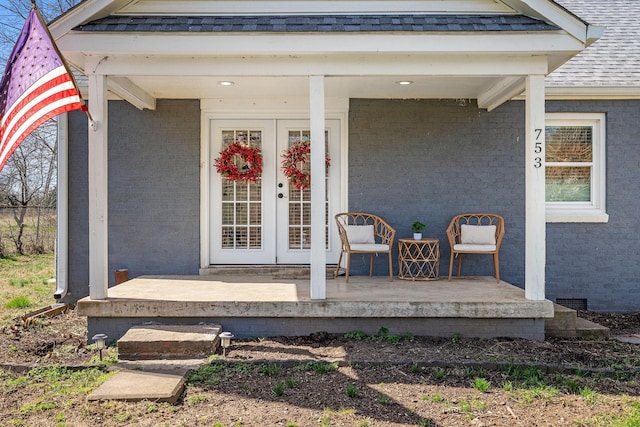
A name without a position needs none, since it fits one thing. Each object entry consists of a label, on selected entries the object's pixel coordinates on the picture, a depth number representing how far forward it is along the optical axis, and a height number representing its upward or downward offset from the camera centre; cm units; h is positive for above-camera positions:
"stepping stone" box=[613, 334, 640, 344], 520 -133
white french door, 674 +7
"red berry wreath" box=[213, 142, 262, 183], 661 +60
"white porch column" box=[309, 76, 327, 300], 486 +20
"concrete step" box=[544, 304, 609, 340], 523 -121
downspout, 646 -1
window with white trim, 672 +60
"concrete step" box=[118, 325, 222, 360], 427 -112
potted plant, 630 -22
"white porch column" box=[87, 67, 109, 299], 486 +22
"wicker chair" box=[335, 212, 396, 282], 588 -29
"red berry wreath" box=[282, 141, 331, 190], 664 +60
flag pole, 400 +126
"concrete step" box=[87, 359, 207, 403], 343 -122
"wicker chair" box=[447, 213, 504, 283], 598 -30
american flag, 404 +95
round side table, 624 -60
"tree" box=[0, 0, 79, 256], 1241 +127
